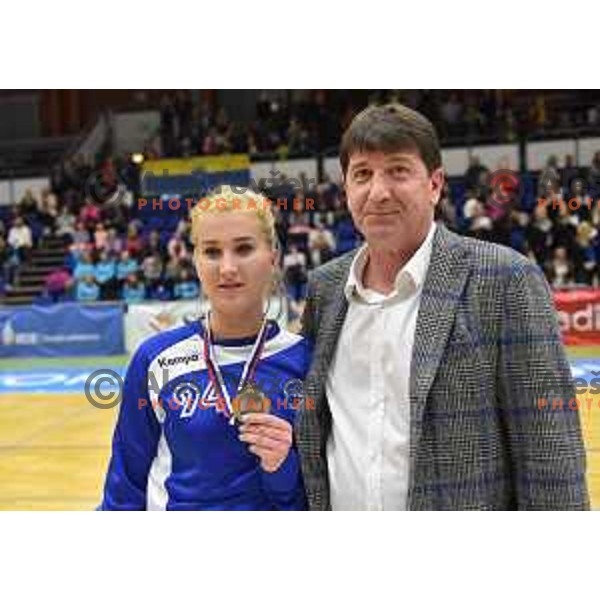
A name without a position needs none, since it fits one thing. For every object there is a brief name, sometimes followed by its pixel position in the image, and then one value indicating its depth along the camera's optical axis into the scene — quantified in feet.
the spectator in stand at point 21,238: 30.25
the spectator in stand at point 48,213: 30.22
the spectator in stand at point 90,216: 28.80
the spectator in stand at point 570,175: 20.76
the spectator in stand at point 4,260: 30.81
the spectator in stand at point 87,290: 30.05
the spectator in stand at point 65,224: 30.04
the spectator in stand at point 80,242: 29.48
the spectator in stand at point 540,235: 21.74
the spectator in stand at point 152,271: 26.02
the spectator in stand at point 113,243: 26.86
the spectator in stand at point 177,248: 22.49
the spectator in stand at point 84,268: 29.60
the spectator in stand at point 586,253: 18.70
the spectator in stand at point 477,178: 22.72
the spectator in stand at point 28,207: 29.99
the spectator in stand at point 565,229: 19.60
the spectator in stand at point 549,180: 22.09
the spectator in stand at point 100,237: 27.57
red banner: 22.07
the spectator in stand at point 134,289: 27.84
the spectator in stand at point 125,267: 27.45
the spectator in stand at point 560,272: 21.76
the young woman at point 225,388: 4.57
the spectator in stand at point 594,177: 19.10
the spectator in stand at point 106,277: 29.12
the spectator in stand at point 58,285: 30.53
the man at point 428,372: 4.30
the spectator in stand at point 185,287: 23.69
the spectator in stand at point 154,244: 23.93
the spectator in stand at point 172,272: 25.08
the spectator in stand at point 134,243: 24.91
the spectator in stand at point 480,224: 21.09
